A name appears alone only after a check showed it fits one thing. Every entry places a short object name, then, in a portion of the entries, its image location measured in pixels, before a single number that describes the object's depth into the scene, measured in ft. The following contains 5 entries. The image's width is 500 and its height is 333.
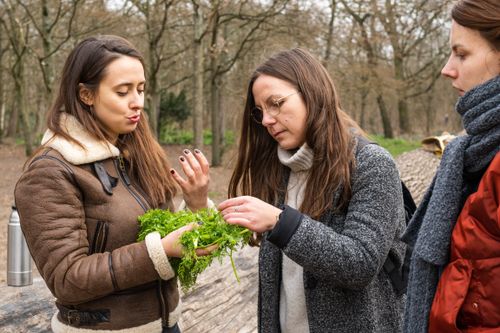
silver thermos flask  15.76
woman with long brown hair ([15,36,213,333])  7.25
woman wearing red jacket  5.64
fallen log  12.05
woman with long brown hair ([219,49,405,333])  7.14
